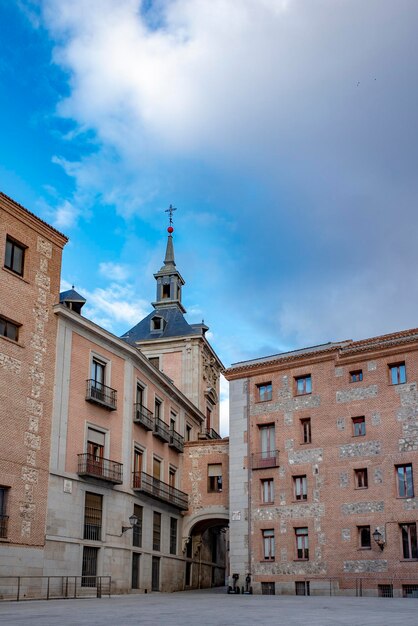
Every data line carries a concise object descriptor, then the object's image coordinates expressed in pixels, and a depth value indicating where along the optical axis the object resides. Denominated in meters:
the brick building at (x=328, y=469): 33.66
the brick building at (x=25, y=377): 27.91
